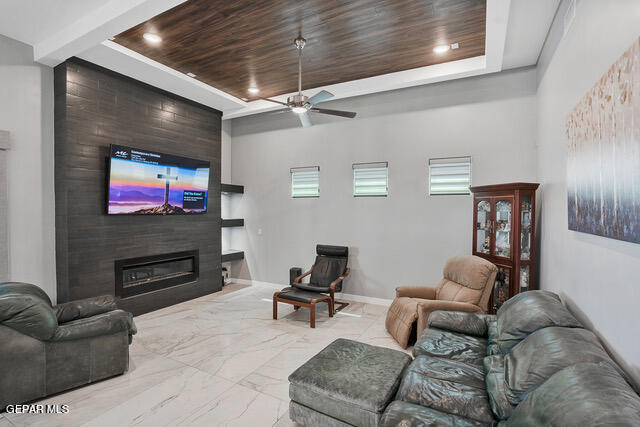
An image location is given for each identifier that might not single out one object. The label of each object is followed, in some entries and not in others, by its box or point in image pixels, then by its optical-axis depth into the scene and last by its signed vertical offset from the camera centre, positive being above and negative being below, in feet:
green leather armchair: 7.68 -3.73
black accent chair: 13.89 -3.82
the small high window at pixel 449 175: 14.85 +1.58
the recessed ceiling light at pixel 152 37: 11.48 +6.34
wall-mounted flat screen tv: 13.61 +1.20
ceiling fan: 11.58 +4.01
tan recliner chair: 10.65 -3.28
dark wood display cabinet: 11.57 -0.97
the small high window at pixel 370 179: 16.62 +1.58
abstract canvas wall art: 4.45 +0.92
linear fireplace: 14.30 -3.25
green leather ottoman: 6.07 -3.66
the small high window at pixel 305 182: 18.51 +1.59
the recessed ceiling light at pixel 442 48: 12.39 +6.41
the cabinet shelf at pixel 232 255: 19.85 -3.05
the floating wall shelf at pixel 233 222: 19.94 -0.93
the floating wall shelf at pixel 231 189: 19.68 +1.25
